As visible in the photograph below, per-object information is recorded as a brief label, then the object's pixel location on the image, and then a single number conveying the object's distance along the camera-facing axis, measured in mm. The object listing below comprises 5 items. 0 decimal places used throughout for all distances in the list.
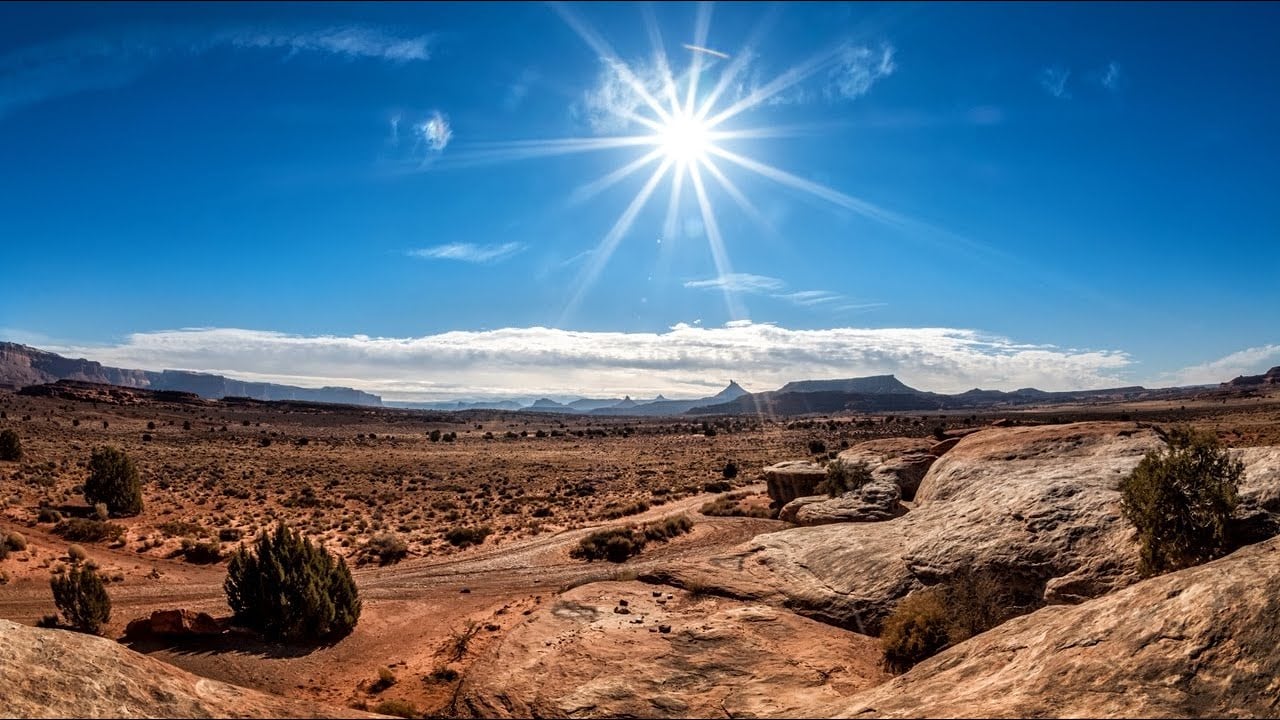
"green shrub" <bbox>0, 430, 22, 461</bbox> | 36625
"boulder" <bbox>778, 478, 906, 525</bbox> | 17859
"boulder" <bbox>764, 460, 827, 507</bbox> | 28166
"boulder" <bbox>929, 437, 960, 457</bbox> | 24422
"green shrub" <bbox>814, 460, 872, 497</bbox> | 24484
